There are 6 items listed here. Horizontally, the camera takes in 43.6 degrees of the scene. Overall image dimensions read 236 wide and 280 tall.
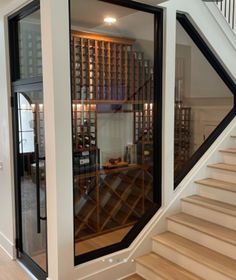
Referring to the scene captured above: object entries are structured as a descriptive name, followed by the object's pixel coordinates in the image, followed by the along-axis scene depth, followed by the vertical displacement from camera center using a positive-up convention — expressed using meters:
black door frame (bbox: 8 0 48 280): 2.84 +0.21
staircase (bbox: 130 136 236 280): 2.63 -1.27
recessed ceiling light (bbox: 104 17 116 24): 3.04 +0.95
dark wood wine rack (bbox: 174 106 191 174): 3.46 -0.30
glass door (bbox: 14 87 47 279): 2.88 -0.67
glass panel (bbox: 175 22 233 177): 3.44 +0.14
